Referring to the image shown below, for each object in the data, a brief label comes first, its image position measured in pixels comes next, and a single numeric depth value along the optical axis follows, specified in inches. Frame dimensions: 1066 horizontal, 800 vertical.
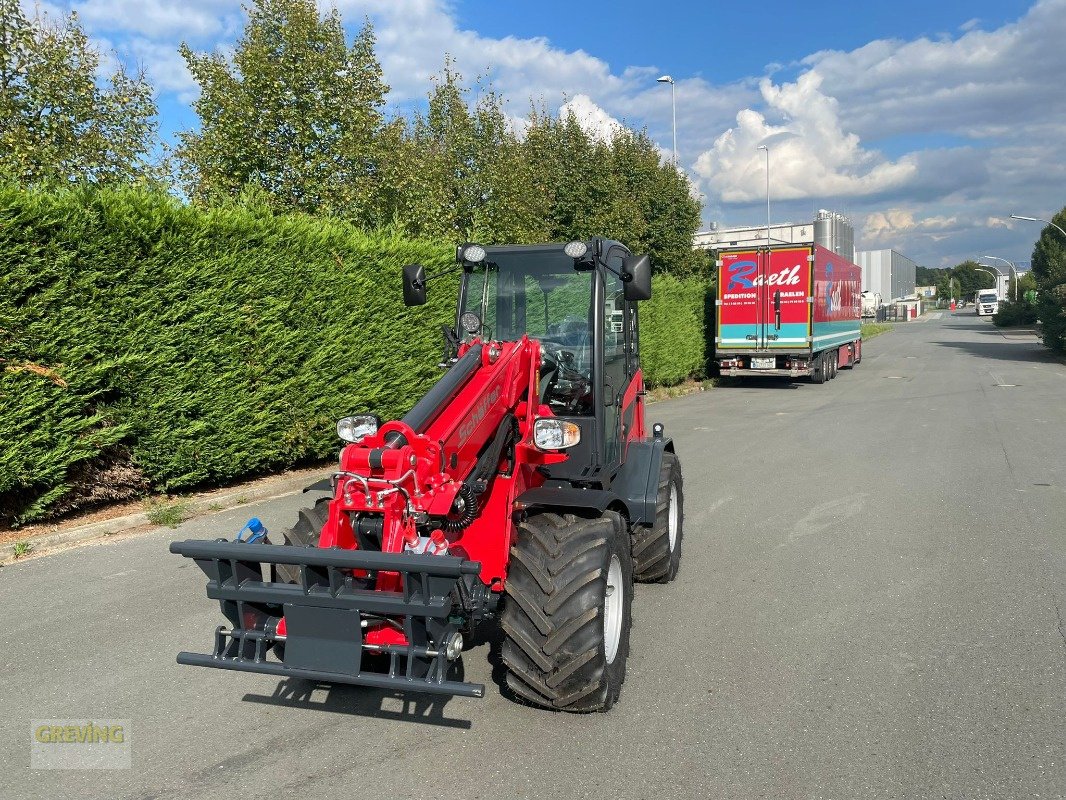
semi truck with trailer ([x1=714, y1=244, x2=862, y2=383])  757.9
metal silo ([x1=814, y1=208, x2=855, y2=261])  2464.3
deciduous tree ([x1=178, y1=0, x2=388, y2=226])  462.0
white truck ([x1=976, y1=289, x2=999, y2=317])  2989.7
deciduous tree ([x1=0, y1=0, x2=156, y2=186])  417.1
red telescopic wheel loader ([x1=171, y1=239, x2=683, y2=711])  118.5
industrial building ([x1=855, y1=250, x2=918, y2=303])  3699.6
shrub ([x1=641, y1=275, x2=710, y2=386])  724.7
